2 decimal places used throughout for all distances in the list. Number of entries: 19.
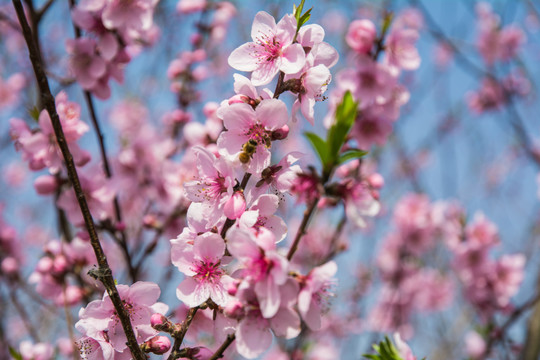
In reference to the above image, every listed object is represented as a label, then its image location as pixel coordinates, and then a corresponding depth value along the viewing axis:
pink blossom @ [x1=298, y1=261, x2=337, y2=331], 0.64
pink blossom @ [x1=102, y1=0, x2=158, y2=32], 0.79
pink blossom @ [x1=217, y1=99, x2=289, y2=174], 0.67
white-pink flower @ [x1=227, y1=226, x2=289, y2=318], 0.64
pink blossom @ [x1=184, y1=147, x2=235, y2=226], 0.67
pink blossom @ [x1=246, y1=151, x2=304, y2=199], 0.67
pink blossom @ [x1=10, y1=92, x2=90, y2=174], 0.76
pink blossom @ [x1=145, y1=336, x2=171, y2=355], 0.67
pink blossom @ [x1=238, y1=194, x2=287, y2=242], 0.66
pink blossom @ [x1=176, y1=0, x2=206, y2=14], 1.16
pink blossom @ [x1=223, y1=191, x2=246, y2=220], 0.66
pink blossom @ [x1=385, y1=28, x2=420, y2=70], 0.86
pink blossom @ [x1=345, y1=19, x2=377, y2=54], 0.84
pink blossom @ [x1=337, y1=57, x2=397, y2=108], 0.84
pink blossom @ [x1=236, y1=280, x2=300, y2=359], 0.65
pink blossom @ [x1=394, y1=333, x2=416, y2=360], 0.69
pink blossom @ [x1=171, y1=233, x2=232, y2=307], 0.67
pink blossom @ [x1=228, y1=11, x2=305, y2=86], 0.68
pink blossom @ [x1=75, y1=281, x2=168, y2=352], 0.67
